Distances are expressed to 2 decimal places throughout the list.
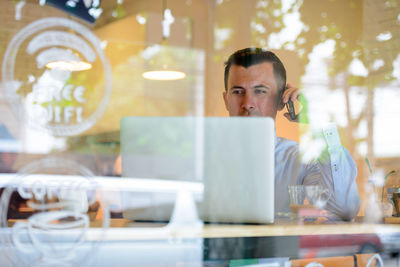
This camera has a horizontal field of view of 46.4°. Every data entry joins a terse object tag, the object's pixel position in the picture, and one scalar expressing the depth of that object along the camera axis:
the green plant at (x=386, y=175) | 2.47
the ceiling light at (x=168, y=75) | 2.75
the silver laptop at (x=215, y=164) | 1.20
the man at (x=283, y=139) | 1.70
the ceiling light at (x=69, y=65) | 2.00
